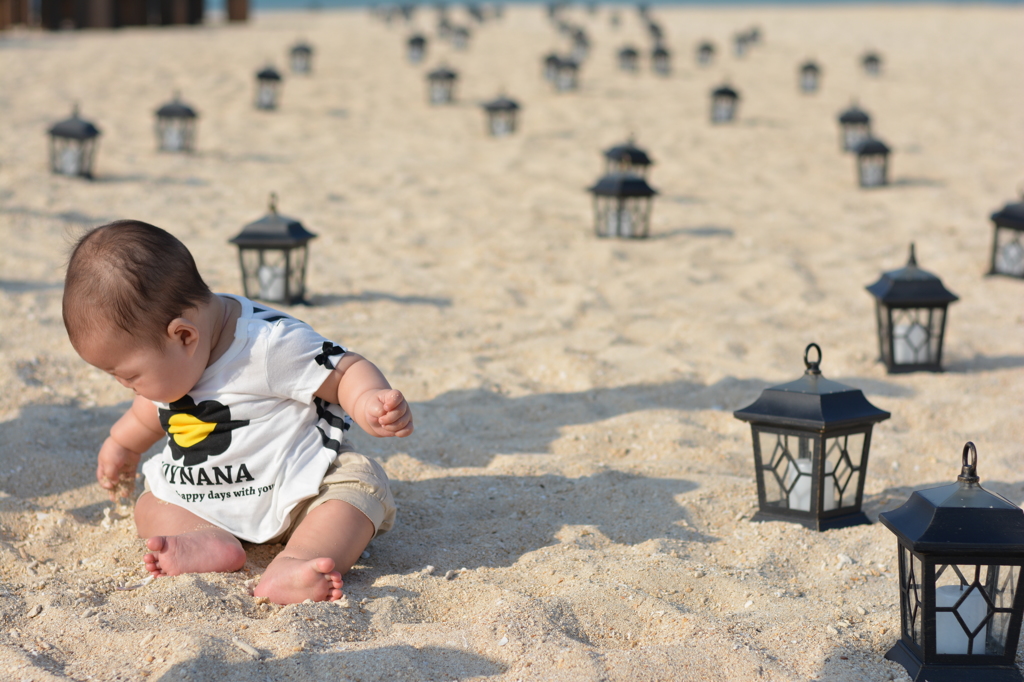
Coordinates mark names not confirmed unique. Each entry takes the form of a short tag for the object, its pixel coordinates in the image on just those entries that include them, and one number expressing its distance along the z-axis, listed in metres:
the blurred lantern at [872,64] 15.74
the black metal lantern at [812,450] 2.56
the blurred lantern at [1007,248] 5.41
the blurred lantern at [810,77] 13.80
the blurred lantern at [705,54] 16.64
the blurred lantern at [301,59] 13.75
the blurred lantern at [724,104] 10.62
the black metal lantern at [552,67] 12.91
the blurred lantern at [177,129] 8.20
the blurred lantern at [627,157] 7.08
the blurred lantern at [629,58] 15.32
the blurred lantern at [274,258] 4.58
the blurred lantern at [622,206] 6.23
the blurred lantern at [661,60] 15.26
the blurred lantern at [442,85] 11.41
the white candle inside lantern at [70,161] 7.00
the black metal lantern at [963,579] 1.83
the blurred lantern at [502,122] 9.78
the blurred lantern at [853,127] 9.35
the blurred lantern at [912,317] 3.96
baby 2.06
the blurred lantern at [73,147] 6.91
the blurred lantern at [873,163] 7.88
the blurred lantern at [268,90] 10.52
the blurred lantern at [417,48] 15.08
